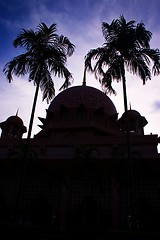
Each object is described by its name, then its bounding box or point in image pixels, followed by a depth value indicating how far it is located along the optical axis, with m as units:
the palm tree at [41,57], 13.34
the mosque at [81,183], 17.08
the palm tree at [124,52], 12.69
